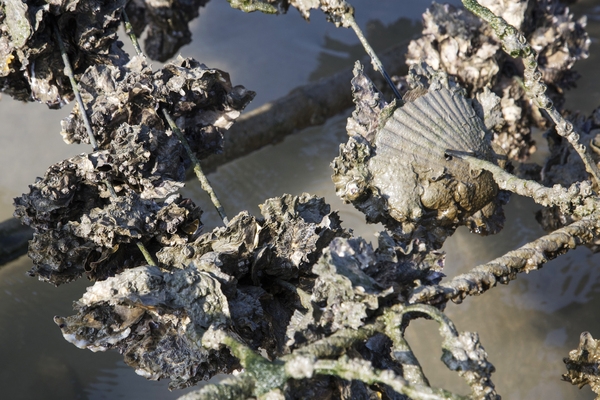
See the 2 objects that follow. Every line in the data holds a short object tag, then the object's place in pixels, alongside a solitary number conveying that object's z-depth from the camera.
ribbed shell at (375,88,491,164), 2.45
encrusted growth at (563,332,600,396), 2.43
